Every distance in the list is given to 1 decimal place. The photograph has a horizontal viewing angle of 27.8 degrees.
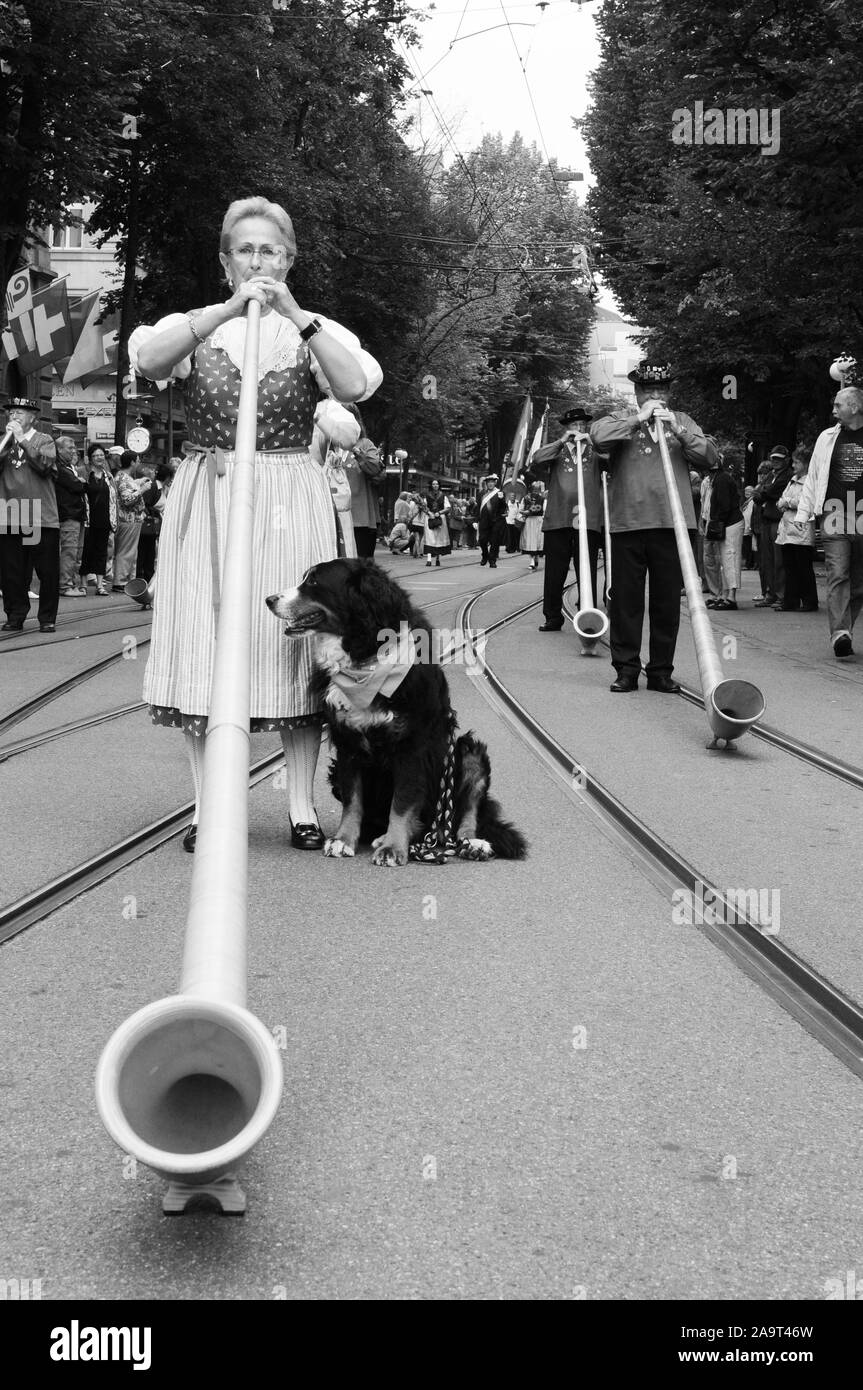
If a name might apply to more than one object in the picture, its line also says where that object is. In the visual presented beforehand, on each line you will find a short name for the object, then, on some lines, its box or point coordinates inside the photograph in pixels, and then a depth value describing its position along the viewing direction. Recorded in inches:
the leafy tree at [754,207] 630.5
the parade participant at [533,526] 1396.4
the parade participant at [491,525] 1417.3
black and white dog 213.3
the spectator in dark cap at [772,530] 828.6
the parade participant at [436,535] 1455.8
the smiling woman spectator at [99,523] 845.8
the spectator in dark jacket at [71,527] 799.1
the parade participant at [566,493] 588.1
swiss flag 860.0
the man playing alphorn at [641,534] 441.4
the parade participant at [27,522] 607.2
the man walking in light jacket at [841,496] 509.4
